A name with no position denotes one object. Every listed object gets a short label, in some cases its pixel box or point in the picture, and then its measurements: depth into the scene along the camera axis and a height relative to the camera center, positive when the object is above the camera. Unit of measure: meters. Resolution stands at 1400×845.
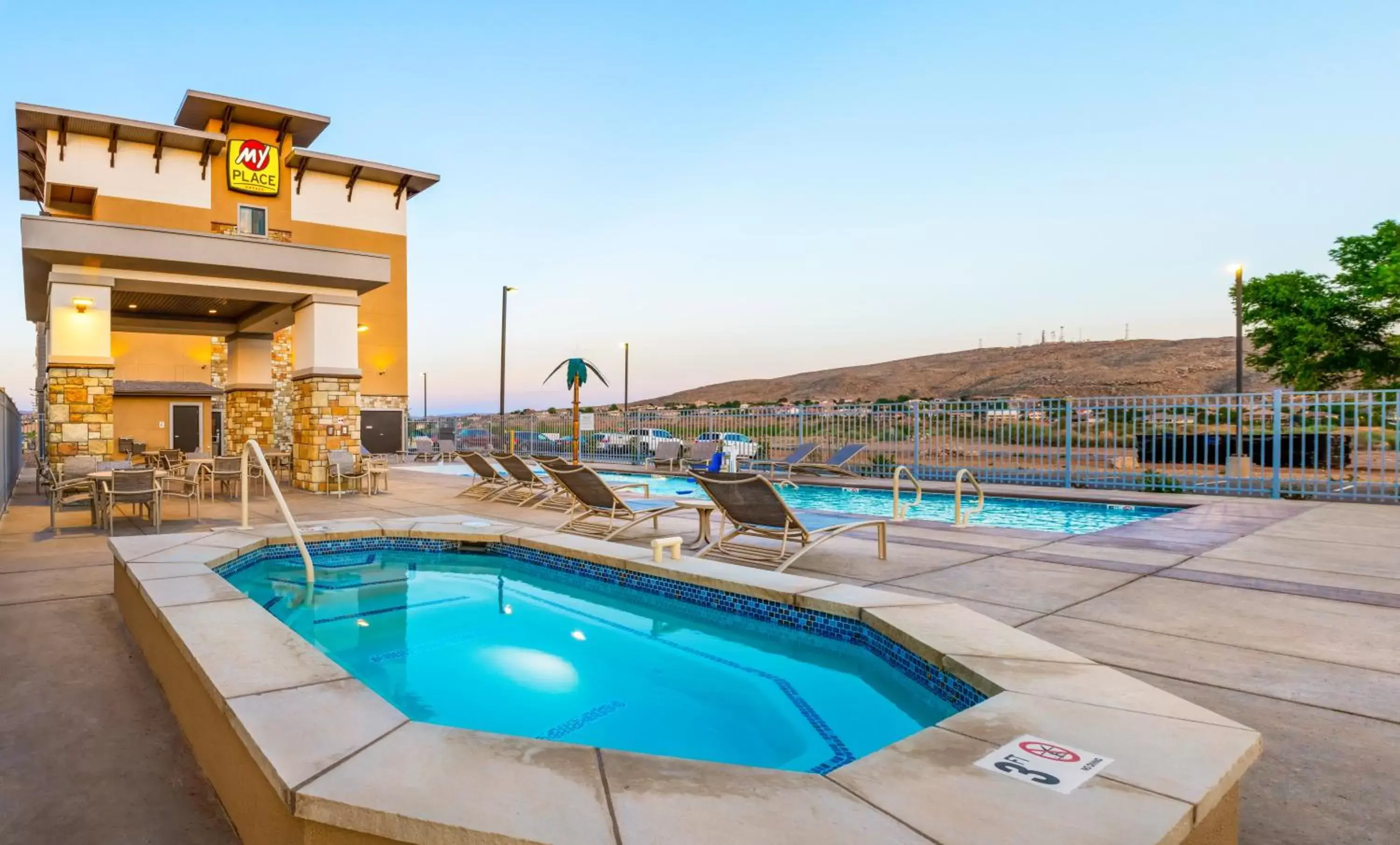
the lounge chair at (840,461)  13.45 -0.90
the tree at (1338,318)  26.97 +3.88
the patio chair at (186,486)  9.77 -1.15
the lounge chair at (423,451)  23.66 -1.22
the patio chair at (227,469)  10.91 -0.85
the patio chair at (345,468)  12.12 -0.95
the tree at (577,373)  13.67 +0.85
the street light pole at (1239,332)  16.25 +2.03
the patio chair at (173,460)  11.94 -0.84
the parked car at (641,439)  20.48 -0.72
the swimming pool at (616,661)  3.27 -1.52
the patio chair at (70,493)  8.18 -1.01
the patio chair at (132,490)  7.58 -0.83
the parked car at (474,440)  26.23 -0.94
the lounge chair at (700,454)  16.73 -0.94
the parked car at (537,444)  24.00 -1.01
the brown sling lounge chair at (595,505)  7.35 -0.99
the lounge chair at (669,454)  18.03 -1.02
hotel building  10.81 +2.43
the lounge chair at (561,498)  9.34 -1.27
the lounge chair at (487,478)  11.45 -1.05
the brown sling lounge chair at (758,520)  5.82 -0.93
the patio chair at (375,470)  12.13 -0.97
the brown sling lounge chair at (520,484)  10.51 -1.06
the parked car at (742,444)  16.58 -0.72
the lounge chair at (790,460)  14.37 -0.93
